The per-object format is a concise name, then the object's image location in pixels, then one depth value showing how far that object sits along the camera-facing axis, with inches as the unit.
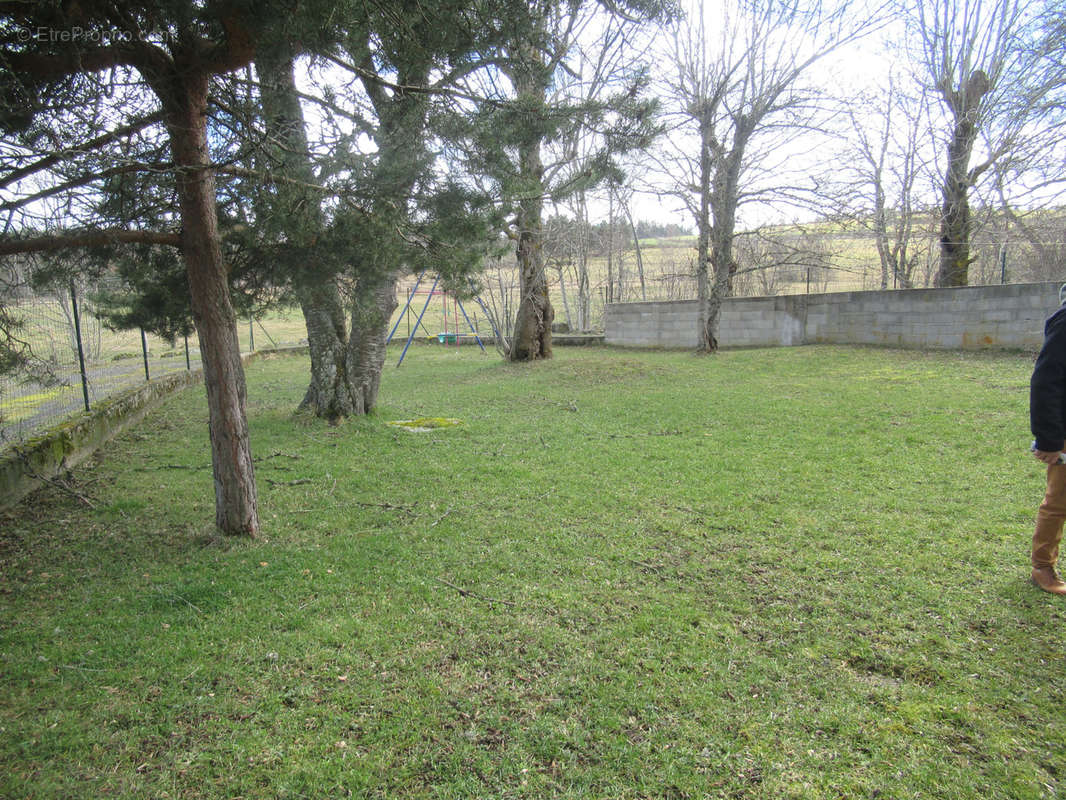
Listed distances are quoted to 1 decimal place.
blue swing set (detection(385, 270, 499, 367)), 777.4
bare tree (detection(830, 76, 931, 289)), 494.2
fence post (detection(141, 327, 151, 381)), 369.2
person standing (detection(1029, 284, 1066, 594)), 118.3
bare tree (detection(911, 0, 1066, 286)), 418.6
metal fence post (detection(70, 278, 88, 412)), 244.2
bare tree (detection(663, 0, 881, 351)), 461.4
